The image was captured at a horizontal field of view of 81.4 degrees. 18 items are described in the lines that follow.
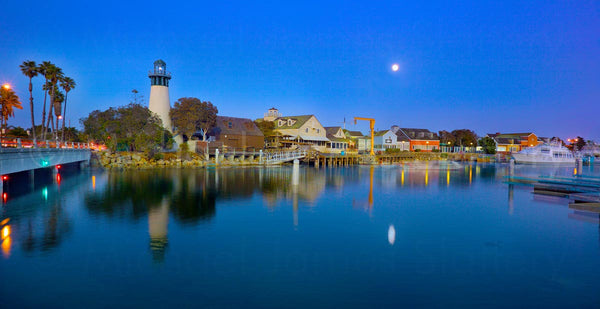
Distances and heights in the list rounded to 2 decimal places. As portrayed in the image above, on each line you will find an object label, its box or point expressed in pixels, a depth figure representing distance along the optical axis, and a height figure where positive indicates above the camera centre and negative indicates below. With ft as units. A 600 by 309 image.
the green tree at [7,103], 151.02 +19.59
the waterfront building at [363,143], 288.30 +5.25
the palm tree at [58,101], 170.14 +23.18
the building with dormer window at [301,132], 211.41 +10.29
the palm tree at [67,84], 167.47 +30.50
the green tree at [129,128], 152.56 +8.69
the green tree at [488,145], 321.11 +4.99
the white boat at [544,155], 252.21 -2.95
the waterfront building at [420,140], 304.09 +8.95
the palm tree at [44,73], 138.71 +29.85
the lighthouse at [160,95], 170.50 +25.75
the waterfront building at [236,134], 182.19 +7.64
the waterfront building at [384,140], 285.35 +7.87
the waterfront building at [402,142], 299.52 +6.67
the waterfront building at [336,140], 235.61 +6.32
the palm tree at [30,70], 131.44 +29.03
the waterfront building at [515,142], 335.26 +8.47
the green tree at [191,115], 163.02 +15.31
